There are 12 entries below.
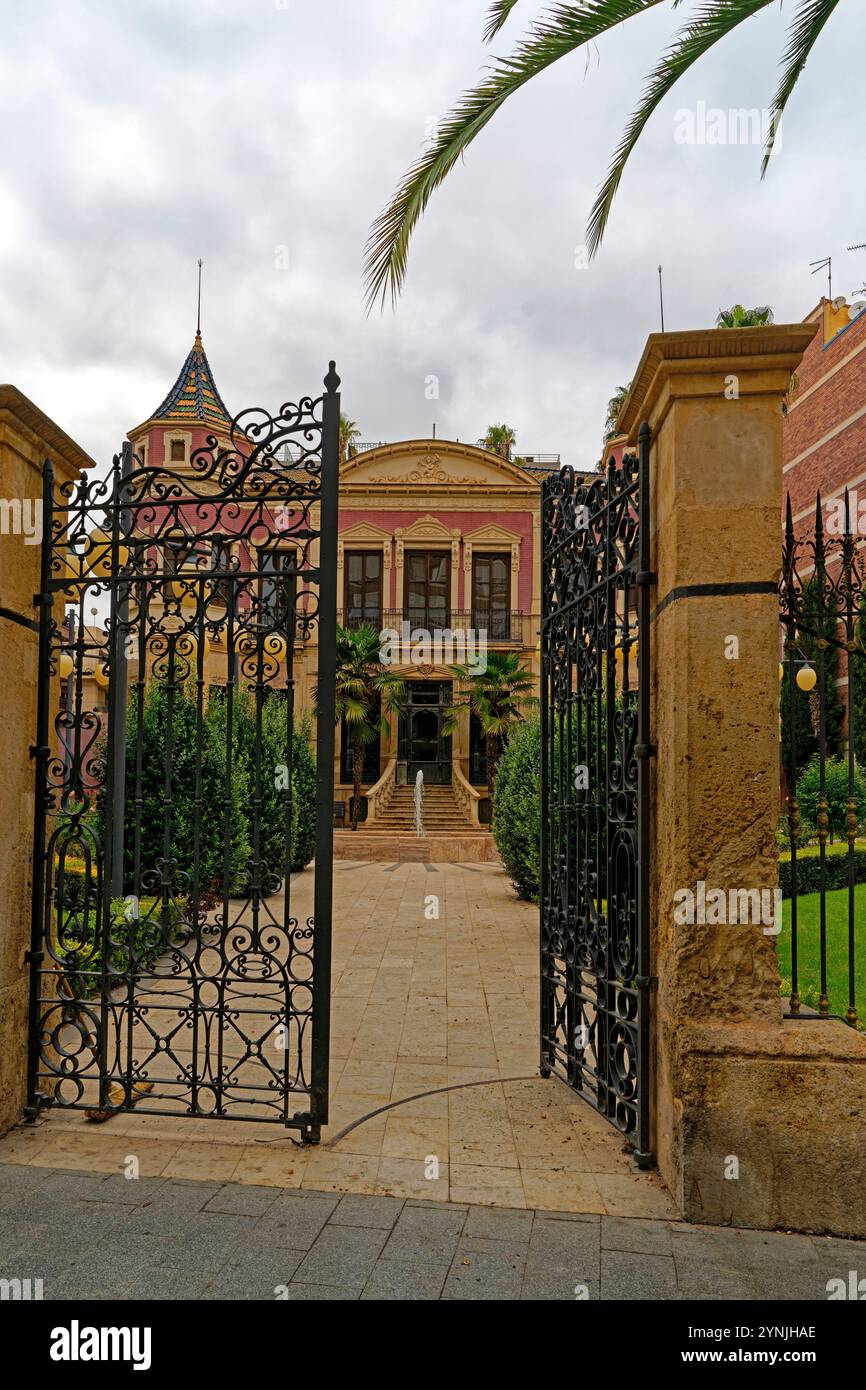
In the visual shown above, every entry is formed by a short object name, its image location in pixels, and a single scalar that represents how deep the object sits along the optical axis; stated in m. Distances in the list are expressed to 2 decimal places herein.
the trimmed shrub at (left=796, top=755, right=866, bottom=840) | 13.58
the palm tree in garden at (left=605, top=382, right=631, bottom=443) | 30.23
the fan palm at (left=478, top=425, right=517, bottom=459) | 32.97
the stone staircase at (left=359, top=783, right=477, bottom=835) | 21.25
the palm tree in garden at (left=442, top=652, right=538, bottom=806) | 21.80
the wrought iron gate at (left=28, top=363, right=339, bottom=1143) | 3.90
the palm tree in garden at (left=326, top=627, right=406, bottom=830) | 22.50
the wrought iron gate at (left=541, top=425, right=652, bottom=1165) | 3.71
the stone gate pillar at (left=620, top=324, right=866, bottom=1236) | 3.14
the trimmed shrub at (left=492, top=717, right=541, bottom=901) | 11.10
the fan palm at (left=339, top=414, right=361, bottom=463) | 32.62
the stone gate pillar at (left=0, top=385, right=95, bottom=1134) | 3.98
